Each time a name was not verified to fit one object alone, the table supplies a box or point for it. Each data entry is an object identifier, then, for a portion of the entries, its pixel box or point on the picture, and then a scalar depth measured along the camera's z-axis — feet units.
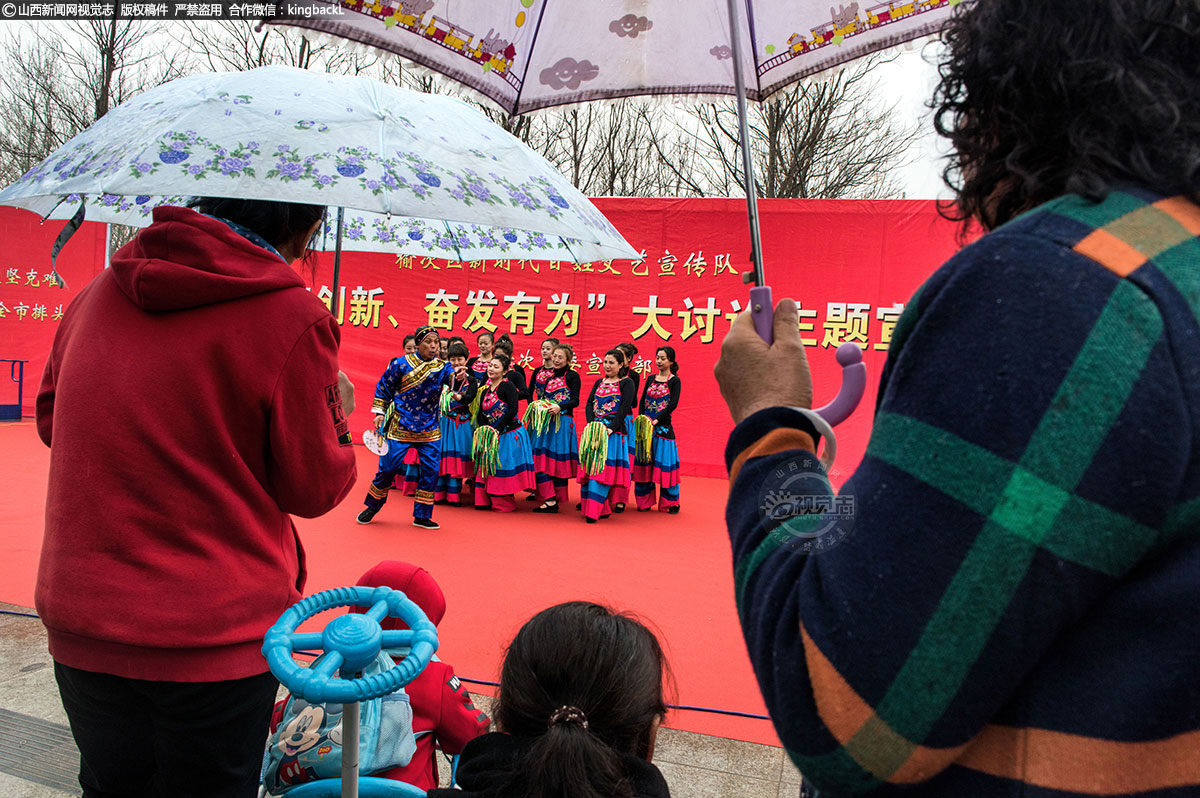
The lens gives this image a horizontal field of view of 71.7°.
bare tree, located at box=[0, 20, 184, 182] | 45.19
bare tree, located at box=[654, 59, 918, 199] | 49.75
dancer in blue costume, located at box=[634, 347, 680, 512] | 26.08
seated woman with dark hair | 4.05
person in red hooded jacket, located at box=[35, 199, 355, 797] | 4.62
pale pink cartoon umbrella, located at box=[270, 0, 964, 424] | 6.02
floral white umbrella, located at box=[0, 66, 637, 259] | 5.74
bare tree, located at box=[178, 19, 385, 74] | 44.55
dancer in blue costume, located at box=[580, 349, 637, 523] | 24.23
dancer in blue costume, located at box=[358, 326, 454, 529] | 21.97
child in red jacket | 5.72
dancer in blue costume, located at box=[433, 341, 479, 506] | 25.57
